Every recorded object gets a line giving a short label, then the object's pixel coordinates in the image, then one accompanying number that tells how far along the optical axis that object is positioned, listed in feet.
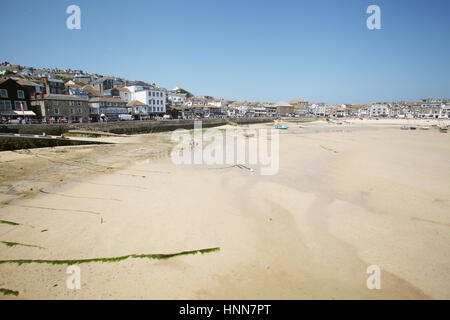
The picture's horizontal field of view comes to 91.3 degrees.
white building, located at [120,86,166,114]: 187.32
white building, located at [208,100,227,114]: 310.70
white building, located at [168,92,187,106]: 316.77
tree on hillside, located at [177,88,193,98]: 428.89
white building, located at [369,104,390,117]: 464.65
